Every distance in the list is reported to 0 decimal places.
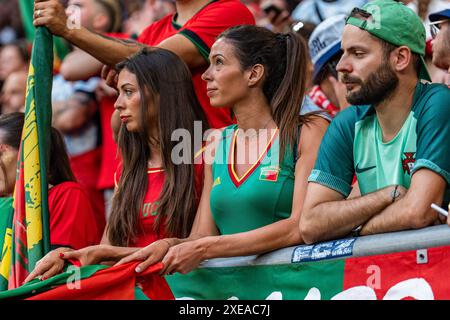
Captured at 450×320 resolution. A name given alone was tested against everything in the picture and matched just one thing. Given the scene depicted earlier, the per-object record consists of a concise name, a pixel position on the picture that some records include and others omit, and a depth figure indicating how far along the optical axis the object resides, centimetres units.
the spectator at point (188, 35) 1124
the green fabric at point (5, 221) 1138
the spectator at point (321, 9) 1420
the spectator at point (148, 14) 1689
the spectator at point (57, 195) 1119
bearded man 845
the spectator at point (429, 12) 1200
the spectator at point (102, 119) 1450
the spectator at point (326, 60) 1267
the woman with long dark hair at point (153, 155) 1056
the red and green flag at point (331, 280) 749
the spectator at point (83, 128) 1507
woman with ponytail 937
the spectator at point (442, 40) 960
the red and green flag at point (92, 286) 887
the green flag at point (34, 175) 1061
